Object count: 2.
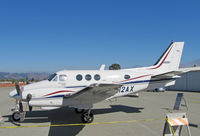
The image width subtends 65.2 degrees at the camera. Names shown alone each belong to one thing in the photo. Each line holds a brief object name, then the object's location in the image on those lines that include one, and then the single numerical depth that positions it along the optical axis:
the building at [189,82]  29.67
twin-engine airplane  7.27
